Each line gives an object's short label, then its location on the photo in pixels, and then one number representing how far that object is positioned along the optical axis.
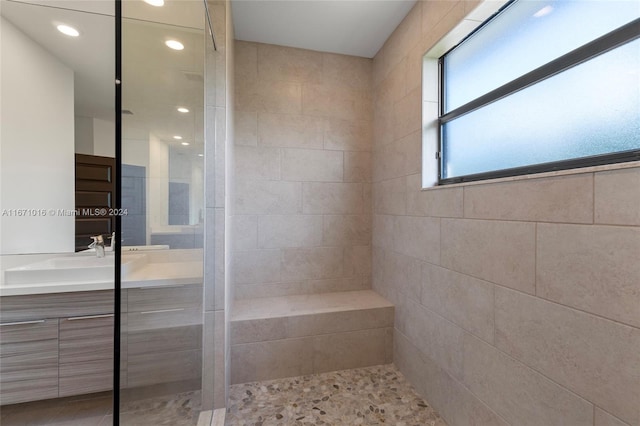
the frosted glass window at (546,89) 0.85
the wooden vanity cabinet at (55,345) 1.44
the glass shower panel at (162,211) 0.75
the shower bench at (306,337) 1.85
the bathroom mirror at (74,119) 1.04
